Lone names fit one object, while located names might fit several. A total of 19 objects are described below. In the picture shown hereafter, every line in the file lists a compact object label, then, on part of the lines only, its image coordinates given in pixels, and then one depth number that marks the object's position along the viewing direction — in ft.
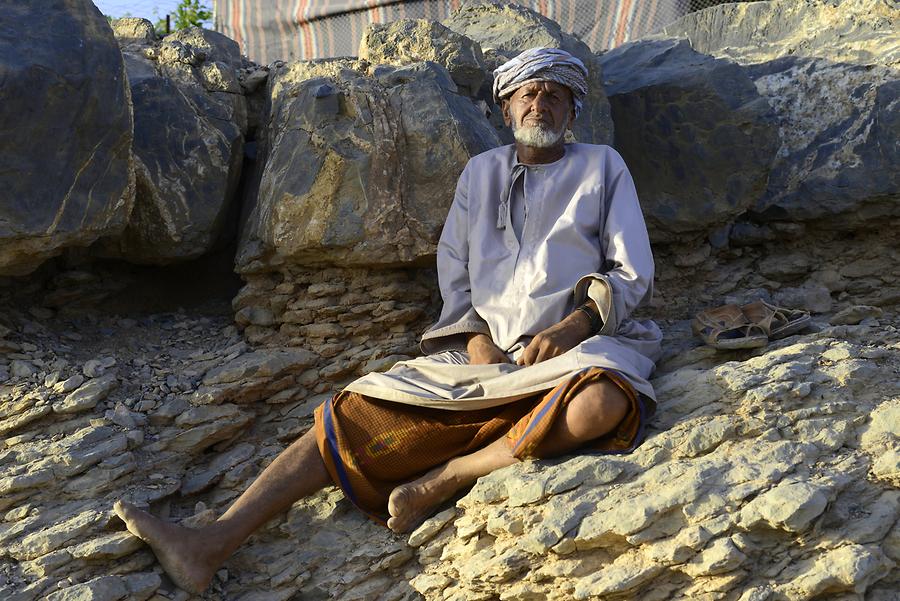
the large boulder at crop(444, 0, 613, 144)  14.15
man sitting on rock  9.25
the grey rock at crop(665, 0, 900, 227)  13.98
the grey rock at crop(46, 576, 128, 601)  8.55
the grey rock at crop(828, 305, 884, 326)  11.98
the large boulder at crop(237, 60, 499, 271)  12.21
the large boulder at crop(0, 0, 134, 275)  10.51
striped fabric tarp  19.63
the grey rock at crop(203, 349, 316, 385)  11.72
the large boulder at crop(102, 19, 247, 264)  12.69
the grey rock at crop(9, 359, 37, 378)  11.03
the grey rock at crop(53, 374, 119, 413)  10.64
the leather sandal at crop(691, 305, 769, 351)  10.71
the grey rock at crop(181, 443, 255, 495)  10.63
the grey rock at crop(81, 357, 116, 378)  11.26
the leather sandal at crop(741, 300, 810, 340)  11.02
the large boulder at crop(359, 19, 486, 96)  13.83
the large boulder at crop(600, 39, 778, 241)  14.35
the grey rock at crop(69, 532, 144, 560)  8.95
